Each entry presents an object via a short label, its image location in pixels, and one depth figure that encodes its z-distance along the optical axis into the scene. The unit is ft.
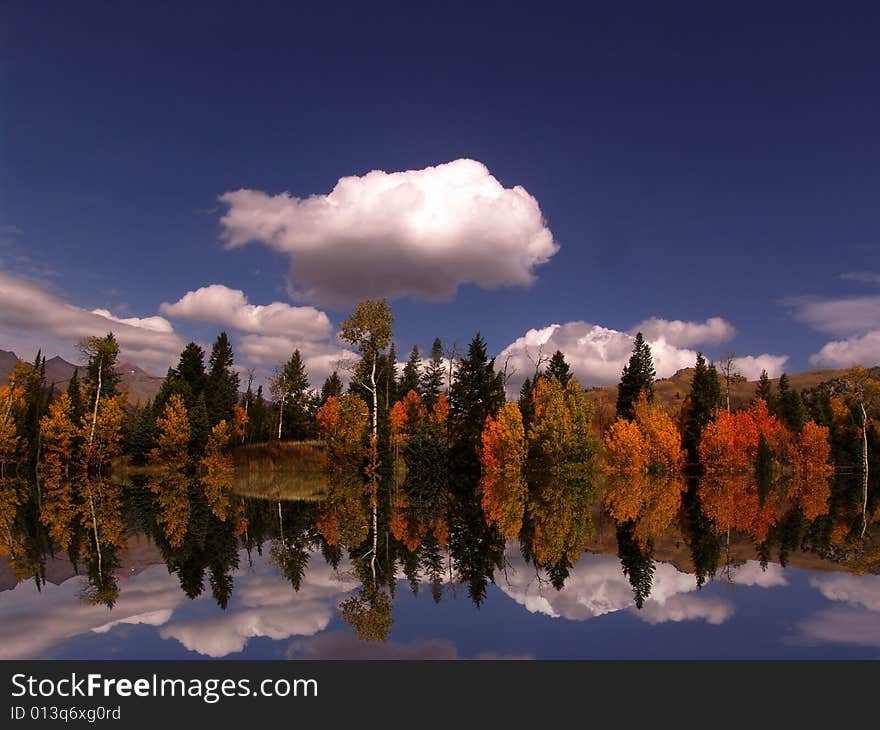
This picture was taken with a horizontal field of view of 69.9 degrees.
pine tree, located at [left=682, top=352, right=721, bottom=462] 242.99
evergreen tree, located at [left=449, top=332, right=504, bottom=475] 224.53
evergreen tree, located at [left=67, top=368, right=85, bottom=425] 229.25
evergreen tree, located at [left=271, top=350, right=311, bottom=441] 291.58
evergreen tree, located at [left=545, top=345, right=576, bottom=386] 266.36
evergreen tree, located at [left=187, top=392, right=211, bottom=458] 234.64
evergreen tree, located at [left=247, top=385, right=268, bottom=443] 314.28
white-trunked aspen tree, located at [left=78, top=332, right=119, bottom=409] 208.87
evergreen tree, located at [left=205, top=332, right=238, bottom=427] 258.57
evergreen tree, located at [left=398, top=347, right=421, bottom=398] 325.62
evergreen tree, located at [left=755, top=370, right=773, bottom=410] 318.65
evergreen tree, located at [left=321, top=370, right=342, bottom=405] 386.22
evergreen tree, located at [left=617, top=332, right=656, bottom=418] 271.08
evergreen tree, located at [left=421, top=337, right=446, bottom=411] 326.85
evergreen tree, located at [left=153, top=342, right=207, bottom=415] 249.65
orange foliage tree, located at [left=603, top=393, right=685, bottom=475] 222.28
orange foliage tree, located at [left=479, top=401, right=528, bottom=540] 171.55
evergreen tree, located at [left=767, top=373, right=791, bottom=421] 304.91
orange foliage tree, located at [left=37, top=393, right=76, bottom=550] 193.36
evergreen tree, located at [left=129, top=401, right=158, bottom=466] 233.76
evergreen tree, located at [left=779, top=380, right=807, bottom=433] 298.84
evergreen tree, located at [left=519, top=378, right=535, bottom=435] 219.82
